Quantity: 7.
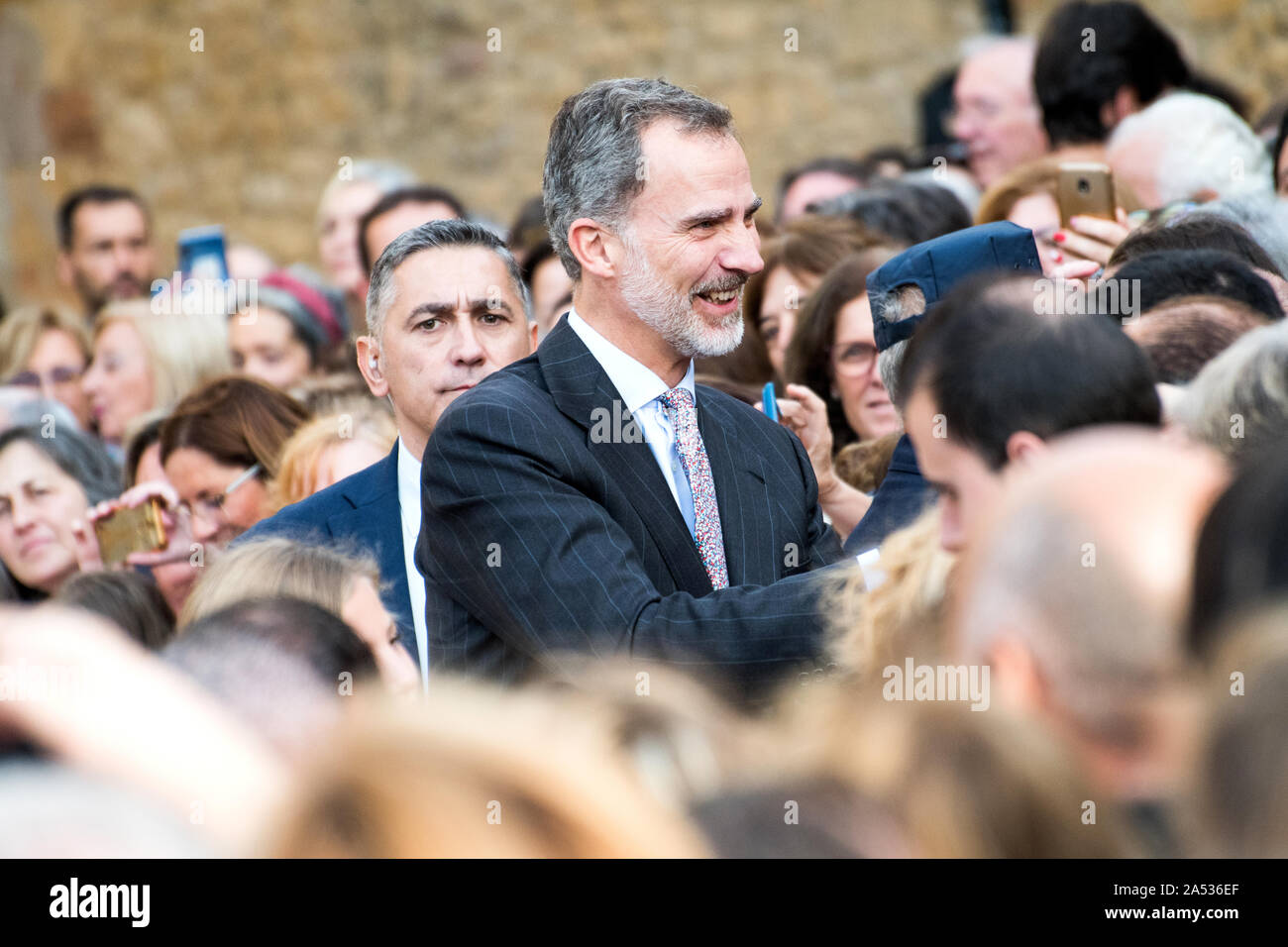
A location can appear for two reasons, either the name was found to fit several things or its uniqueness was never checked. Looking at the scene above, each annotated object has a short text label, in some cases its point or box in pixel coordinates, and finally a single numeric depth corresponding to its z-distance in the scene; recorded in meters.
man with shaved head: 1.37
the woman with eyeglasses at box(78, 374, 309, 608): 4.25
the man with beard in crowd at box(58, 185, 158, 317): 7.16
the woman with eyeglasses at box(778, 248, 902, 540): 4.01
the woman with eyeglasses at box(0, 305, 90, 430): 6.20
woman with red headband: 5.49
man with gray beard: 2.41
